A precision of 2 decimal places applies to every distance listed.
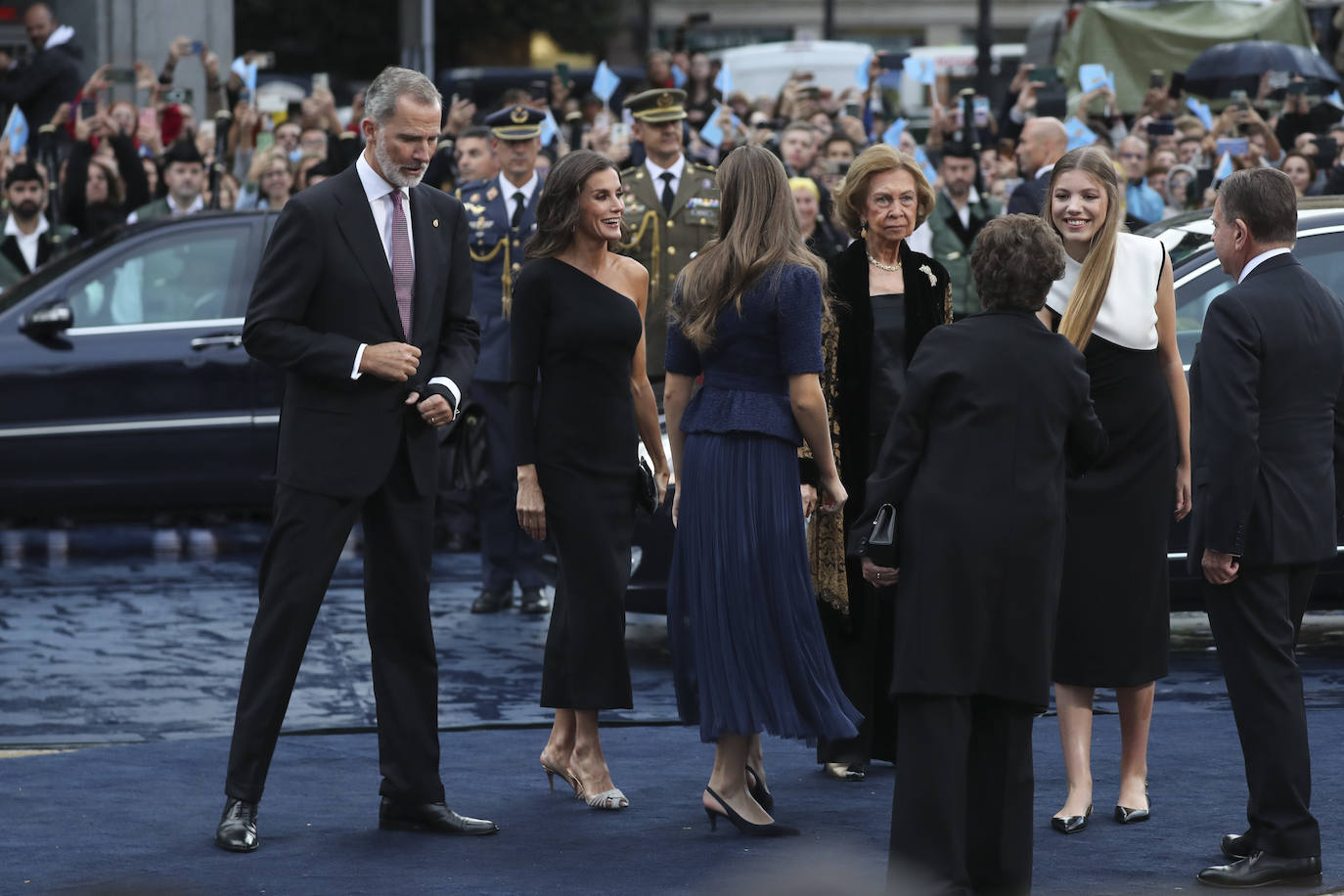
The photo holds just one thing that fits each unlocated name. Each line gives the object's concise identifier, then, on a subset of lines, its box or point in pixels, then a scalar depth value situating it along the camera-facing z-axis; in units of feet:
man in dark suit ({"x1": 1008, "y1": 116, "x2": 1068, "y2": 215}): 77.05
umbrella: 133.59
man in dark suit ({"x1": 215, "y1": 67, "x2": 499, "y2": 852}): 39.65
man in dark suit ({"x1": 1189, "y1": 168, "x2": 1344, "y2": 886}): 37.37
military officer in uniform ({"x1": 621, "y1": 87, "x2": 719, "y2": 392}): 65.62
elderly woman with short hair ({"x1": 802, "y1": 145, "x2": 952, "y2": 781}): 45.52
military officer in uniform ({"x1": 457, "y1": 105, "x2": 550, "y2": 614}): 67.87
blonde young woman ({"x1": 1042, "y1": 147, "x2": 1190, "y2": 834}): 41.63
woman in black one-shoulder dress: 42.83
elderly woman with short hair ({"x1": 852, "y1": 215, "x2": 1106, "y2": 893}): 34.35
